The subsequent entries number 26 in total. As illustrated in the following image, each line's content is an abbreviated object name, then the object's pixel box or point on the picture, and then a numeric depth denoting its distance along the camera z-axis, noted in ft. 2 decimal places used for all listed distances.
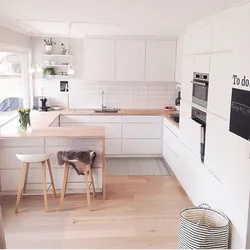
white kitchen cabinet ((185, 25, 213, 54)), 11.22
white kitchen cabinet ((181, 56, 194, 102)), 13.41
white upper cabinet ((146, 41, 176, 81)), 19.53
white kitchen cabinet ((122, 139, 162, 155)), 19.88
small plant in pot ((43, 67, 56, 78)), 20.15
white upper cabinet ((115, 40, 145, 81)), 19.39
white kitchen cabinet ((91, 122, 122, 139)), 19.53
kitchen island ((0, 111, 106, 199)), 13.55
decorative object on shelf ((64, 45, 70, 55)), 20.17
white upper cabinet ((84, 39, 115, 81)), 19.21
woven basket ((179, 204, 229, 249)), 9.05
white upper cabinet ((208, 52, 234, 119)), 9.27
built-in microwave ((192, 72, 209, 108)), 11.45
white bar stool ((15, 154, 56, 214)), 12.48
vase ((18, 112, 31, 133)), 13.47
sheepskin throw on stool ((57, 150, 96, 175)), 12.87
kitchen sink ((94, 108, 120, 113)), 20.29
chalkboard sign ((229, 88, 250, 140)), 7.98
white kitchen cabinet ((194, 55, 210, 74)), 11.23
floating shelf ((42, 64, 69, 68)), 20.03
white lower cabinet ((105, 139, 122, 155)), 19.83
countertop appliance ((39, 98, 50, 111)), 19.76
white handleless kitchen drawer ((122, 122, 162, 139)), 19.67
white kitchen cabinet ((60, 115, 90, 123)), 19.34
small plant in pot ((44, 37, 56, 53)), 19.71
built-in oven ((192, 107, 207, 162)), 11.62
